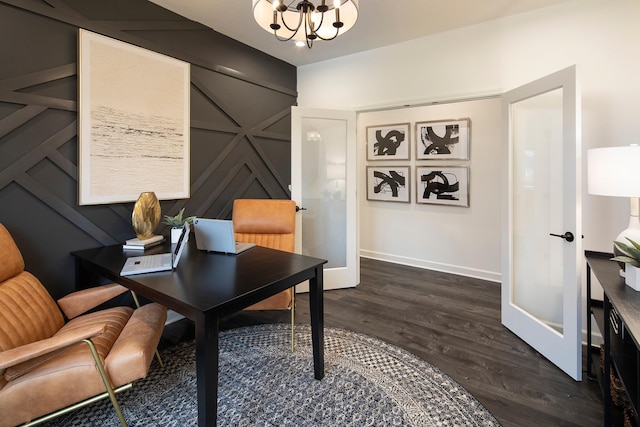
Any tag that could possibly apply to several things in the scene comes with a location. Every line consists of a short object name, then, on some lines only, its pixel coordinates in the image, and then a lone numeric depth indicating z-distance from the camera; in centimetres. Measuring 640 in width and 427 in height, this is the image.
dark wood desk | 134
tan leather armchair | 133
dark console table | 135
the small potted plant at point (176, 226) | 252
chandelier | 177
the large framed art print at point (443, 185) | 429
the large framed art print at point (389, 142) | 471
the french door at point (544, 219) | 209
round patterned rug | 176
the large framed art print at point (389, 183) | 478
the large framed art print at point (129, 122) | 232
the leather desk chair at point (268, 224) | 284
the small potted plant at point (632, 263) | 153
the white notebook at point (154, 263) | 183
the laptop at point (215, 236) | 218
